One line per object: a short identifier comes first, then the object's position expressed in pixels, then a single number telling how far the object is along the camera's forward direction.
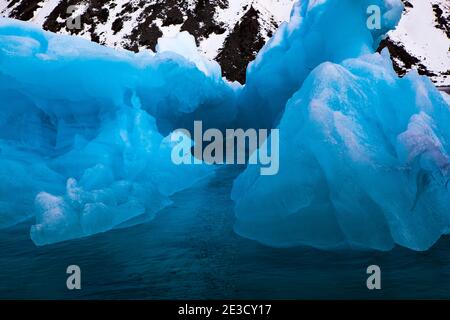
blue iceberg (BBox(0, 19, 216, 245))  7.39
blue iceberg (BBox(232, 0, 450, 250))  5.62
